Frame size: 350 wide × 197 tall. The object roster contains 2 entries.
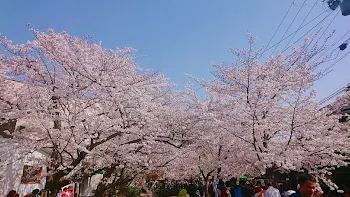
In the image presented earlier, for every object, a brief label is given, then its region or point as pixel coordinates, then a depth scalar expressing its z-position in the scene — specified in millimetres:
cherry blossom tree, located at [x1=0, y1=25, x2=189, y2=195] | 7438
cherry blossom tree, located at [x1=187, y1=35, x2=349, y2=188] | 8203
